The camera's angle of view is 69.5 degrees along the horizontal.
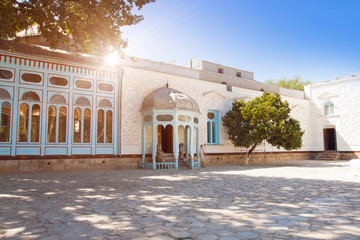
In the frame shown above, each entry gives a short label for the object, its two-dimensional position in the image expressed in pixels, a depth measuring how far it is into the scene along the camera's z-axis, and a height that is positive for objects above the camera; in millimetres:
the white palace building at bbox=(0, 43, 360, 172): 11273 +1614
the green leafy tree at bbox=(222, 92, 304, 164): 16156 +1213
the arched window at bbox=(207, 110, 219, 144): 17594 +1132
